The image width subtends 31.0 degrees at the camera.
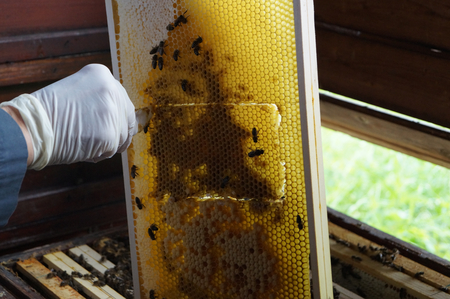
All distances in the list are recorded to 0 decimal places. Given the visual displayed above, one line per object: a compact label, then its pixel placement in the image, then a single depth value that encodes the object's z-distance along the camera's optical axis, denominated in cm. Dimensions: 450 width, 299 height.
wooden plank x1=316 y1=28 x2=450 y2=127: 92
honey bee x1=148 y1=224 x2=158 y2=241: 81
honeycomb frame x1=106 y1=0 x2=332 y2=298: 73
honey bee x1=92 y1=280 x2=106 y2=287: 90
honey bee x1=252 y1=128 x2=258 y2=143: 75
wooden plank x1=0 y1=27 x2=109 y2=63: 97
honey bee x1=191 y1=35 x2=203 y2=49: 75
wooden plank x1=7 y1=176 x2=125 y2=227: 103
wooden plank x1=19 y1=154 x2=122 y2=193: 104
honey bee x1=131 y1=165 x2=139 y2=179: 82
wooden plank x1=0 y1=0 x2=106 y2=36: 96
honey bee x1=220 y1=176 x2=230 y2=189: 77
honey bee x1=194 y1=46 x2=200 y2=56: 76
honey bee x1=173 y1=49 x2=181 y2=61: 77
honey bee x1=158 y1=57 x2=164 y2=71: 78
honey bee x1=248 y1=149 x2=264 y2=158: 75
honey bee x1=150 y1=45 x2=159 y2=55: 78
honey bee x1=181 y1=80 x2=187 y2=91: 77
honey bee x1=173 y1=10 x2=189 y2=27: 76
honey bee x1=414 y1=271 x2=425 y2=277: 89
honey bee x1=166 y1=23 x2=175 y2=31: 77
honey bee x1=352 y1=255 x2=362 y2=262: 93
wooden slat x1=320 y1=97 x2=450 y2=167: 99
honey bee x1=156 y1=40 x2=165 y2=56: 77
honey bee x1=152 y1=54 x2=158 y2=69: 78
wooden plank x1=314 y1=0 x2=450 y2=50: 90
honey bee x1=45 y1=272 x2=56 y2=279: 91
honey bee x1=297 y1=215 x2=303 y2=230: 73
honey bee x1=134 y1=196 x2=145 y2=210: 82
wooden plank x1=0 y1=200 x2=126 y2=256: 104
